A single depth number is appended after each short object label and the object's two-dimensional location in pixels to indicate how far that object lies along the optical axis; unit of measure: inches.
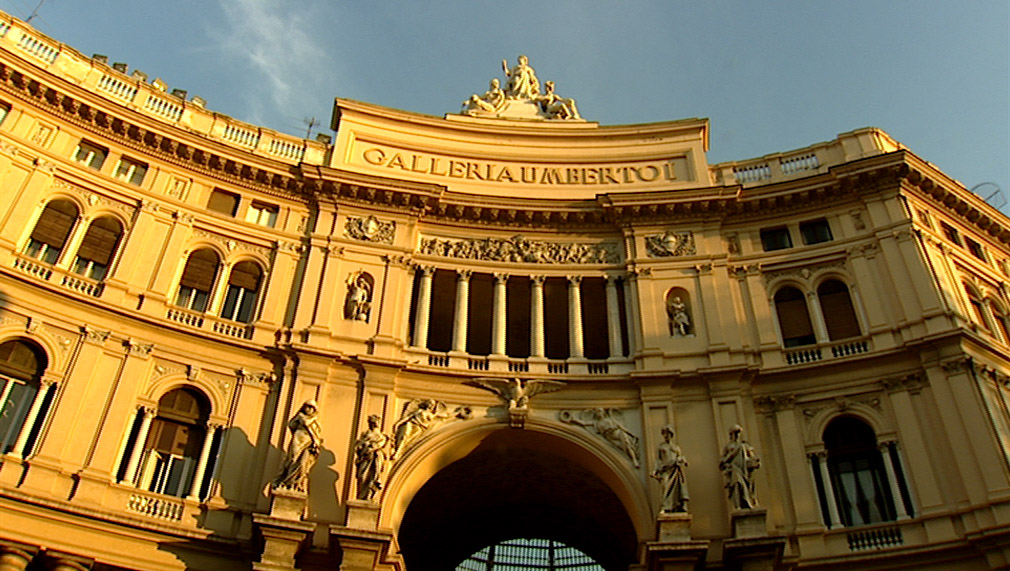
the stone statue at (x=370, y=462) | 781.3
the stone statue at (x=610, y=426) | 852.0
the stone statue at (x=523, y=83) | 1270.9
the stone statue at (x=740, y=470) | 759.7
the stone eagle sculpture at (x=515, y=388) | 882.8
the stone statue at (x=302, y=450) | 762.2
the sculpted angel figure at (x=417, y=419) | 848.3
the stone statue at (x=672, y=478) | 775.1
